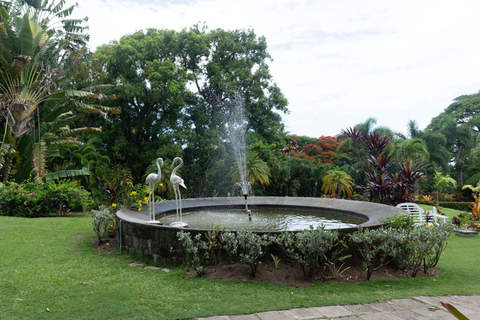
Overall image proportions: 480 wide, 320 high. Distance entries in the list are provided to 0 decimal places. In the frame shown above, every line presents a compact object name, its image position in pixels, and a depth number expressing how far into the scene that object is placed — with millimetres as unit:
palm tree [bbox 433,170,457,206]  12381
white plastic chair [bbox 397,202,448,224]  8548
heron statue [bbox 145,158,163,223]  6707
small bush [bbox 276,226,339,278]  4531
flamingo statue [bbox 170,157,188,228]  6378
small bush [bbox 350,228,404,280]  4696
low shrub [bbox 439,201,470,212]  17125
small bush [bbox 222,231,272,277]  4586
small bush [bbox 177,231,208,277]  4781
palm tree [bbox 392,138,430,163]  17938
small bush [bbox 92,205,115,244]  6984
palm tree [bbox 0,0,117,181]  11945
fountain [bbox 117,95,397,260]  5453
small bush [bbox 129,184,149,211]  8164
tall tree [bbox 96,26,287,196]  16641
